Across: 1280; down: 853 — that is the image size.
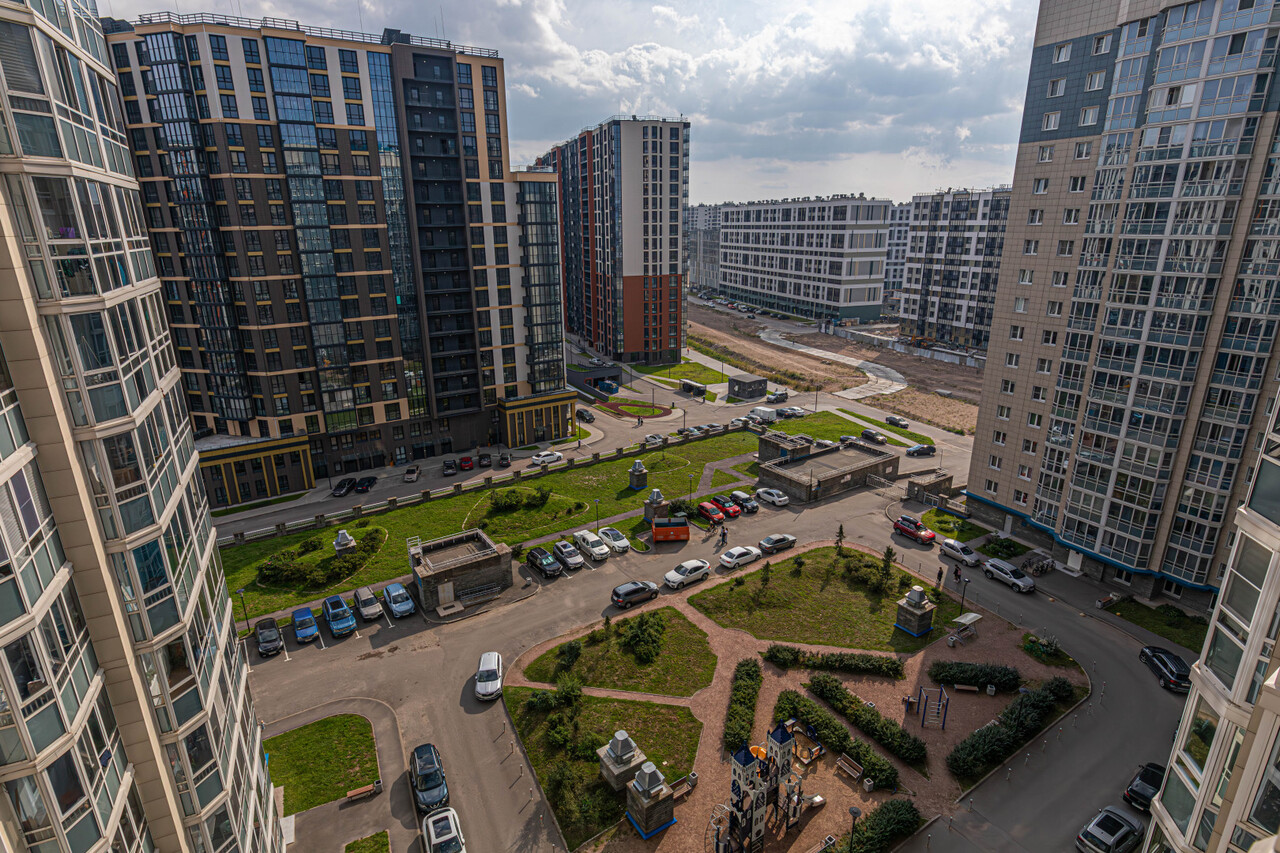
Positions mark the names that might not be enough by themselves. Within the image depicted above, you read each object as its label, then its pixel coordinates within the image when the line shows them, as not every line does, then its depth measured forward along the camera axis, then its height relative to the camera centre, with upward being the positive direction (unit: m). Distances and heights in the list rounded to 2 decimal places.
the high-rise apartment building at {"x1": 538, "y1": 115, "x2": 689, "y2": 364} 116.94 +1.73
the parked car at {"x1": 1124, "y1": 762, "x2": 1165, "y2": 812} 30.38 -26.14
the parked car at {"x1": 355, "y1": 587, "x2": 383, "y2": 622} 46.41 -26.02
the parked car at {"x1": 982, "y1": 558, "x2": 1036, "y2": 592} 49.56 -26.43
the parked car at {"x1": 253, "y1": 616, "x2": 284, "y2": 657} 42.54 -25.97
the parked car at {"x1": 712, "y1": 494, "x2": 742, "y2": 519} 62.94 -26.07
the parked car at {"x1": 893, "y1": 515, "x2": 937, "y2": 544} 57.43 -26.28
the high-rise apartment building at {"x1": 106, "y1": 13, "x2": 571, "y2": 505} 59.38 -0.04
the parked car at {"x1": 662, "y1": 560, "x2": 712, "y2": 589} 50.25 -26.11
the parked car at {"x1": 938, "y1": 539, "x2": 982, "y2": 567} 53.58 -26.44
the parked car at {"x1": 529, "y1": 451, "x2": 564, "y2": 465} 75.75 -25.27
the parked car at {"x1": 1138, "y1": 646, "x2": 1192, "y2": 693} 38.78 -26.59
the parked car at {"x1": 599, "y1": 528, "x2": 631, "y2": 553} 56.00 -26.14
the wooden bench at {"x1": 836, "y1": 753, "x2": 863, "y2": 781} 32.56 -26.82
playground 29.34 -26.98
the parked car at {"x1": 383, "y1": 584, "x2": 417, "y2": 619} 47.12 -26.28
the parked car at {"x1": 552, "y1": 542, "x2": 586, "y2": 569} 52.72 -25.83
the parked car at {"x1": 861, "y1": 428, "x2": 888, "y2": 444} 81.81 -25.43
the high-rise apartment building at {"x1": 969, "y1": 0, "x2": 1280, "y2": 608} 40.66 -3.56
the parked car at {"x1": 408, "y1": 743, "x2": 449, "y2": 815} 30.94 -26.17
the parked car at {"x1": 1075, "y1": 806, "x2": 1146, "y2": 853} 28.42 -26.43
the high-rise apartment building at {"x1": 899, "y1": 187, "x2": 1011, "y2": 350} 128.12 -6.06
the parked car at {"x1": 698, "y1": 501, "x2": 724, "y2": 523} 61.27 -25.92
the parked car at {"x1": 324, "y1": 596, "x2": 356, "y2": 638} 44.62 -26.07
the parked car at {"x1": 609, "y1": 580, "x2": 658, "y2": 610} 47.75 -26.13
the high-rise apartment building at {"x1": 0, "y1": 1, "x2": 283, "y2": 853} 11.96 -5.76
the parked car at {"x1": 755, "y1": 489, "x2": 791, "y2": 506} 65.19 -26.11
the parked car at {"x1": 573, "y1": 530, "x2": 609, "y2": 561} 54.62 -26.04
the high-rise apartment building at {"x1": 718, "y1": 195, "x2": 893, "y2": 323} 156.12 -4.39
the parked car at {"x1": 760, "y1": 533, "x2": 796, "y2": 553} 55.84 -26.26
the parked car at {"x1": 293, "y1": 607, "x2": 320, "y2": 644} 44.19 -26.18
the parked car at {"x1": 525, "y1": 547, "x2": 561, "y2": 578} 52.12 -26.04
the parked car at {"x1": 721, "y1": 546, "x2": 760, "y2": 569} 53.26 -26.36
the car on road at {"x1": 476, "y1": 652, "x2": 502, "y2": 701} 38.25 -26.14
